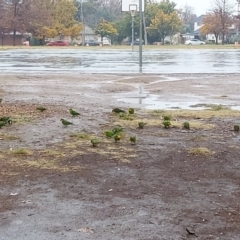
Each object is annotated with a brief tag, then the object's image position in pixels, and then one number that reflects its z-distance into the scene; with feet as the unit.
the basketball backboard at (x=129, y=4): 108.94
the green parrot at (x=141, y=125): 29.35
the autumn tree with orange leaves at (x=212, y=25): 278.46
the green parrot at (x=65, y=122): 29.45
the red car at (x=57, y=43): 258.16
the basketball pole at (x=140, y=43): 78.79
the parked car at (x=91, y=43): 285.88
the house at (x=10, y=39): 271.90
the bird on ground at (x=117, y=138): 25.58
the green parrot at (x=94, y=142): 24.64
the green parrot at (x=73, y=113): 33.17
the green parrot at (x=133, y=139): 25.18
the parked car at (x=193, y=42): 305.28
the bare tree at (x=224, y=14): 273.95
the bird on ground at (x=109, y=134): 26.14
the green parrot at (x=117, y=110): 34.40
